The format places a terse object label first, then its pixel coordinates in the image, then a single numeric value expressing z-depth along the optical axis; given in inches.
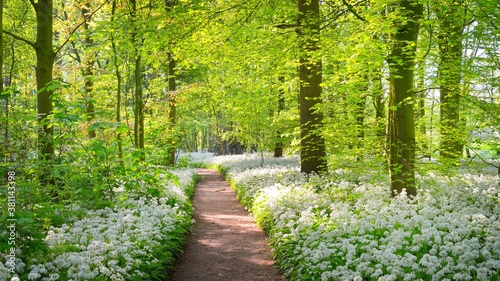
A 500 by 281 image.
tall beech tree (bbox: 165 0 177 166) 786.4
